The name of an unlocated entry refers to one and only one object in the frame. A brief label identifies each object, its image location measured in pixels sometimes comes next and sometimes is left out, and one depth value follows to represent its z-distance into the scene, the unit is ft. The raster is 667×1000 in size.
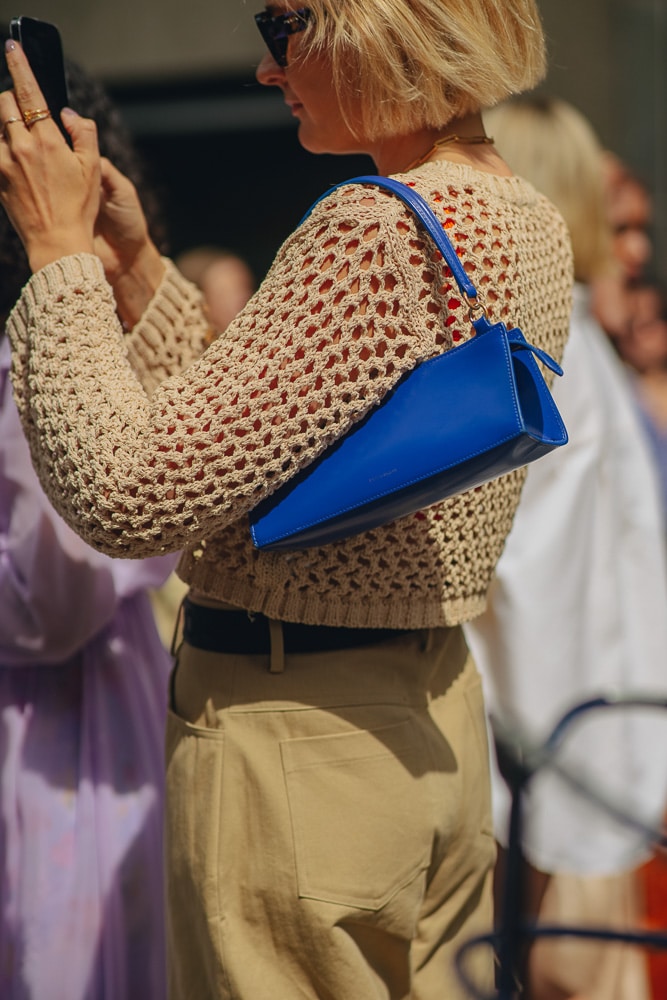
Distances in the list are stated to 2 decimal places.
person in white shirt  19.30
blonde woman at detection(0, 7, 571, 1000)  15.77
